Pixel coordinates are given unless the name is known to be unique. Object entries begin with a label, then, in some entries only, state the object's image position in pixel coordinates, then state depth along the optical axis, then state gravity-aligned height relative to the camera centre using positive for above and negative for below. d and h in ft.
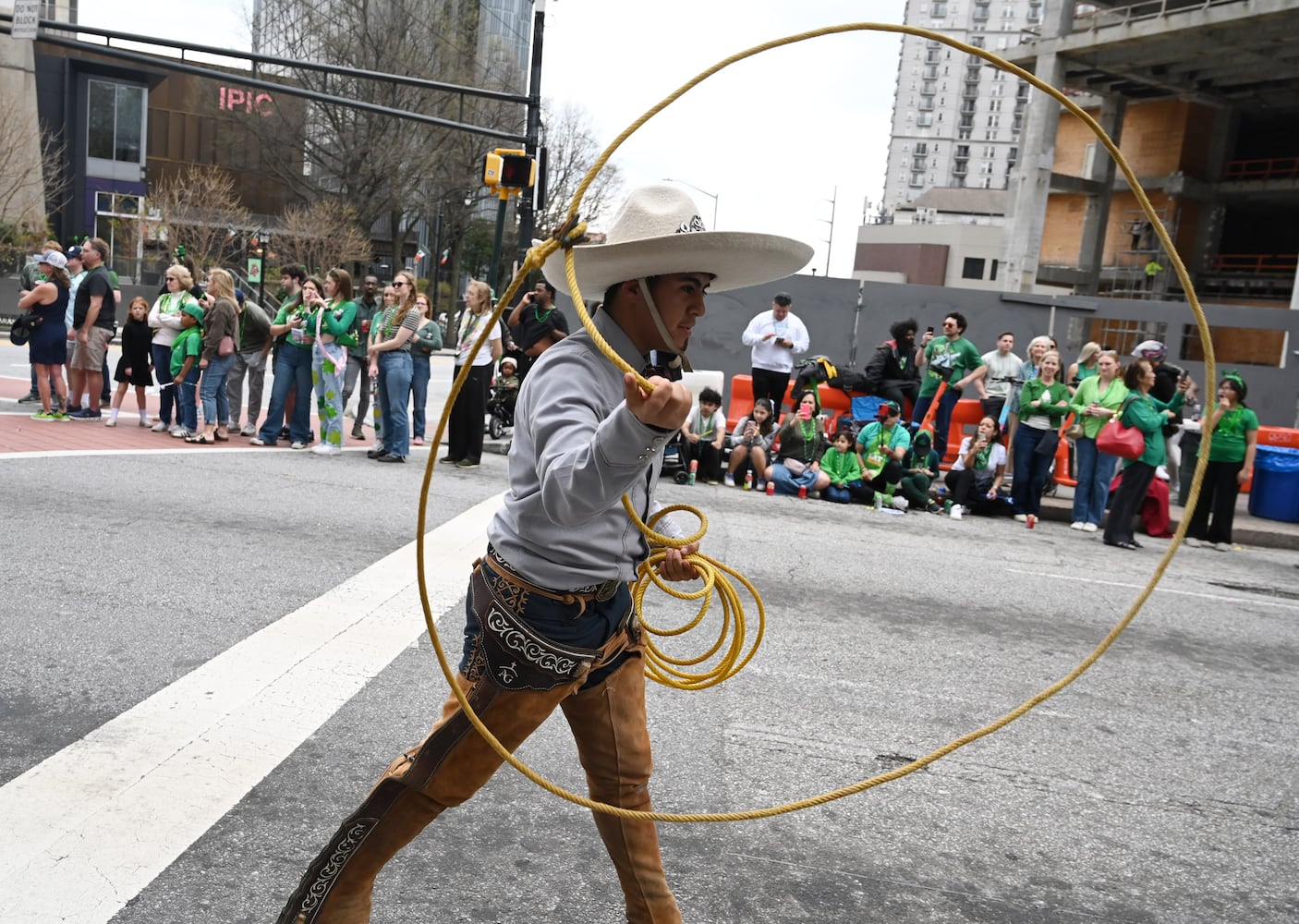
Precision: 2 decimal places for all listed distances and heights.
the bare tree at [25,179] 121.06 +10.00
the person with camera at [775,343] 43.65 -0.59
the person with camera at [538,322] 37.73 -0.52
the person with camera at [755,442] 40.63 -4.25
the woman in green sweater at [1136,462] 34.27 -2.96
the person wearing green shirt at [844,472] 39.60 -4.92
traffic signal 52.85 +6.36
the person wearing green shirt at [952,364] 43.93 -0.83
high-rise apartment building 461.37 +99.88
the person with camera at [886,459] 39.40 -4.31
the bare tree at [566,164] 155.63 +20.51
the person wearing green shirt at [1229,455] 37.14 -2.88
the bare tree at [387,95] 135.13 +24.36
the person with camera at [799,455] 40.01 -4.49
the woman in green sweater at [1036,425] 37.93 -2.53
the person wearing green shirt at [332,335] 36.78 -1.53
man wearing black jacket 45.93 -1.21
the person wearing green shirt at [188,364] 37.45 -2.96
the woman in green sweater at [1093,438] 36.27 -2.78
